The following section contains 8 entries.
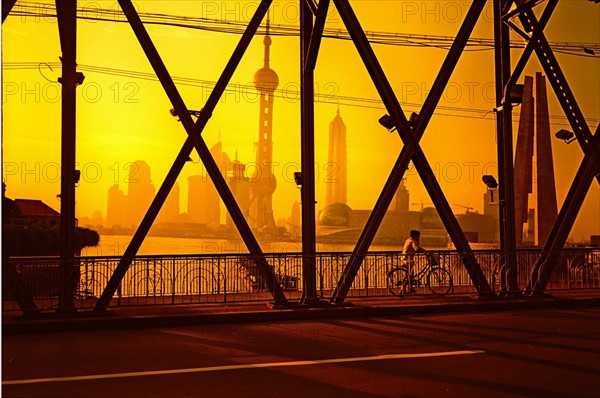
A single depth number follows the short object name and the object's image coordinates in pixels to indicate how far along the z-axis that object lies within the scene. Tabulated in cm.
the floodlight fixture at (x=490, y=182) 1383
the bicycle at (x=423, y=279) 1415
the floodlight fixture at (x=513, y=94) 1373
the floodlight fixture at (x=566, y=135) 1502
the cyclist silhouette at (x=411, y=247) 1414
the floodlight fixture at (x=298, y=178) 1291
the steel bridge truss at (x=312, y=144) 1118
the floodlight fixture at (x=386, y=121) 1320
